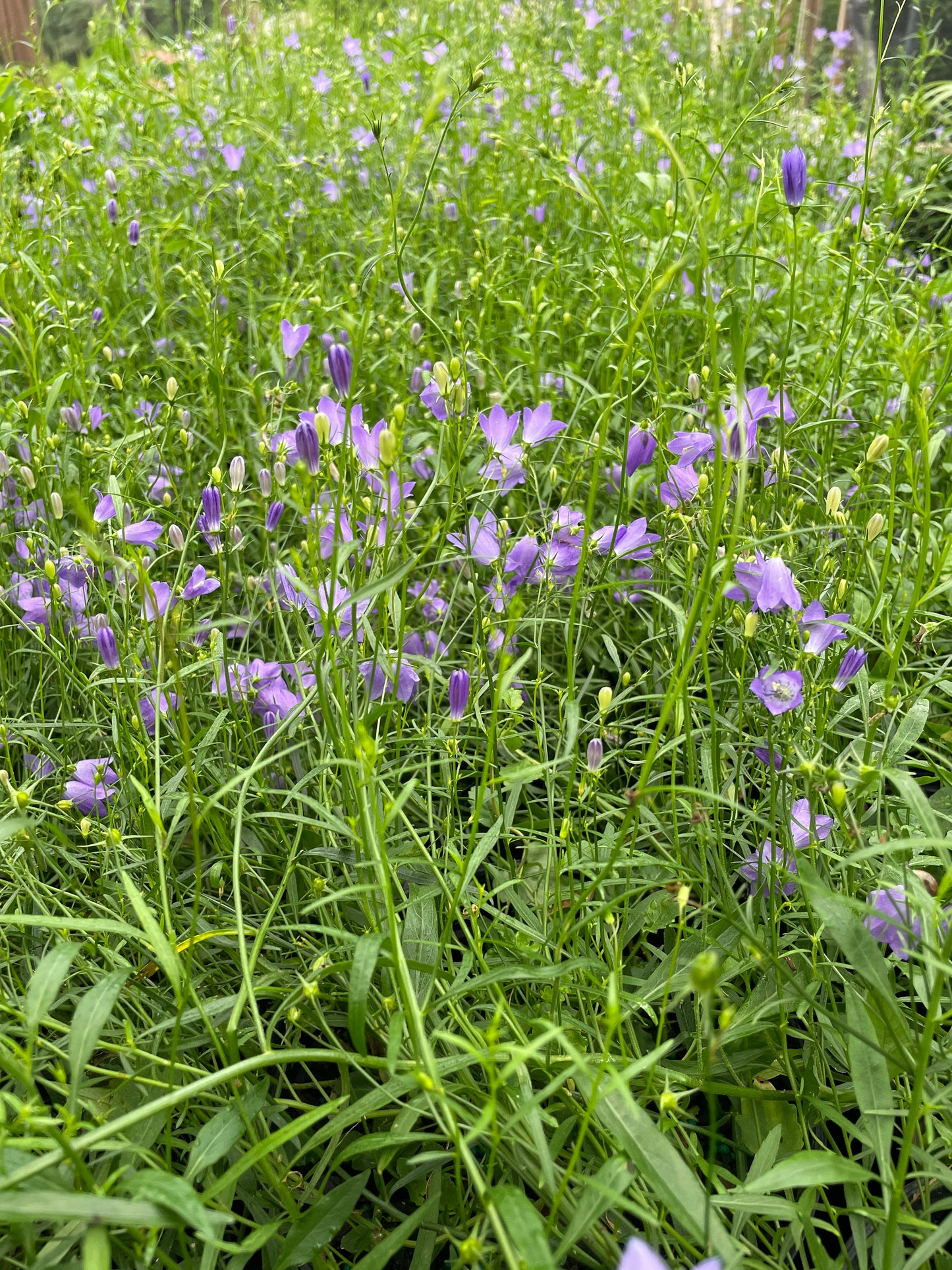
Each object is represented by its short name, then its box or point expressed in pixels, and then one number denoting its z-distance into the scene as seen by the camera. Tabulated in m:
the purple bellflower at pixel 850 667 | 0.33
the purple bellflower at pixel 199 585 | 0.40
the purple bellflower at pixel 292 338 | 0.44
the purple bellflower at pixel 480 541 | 0.39
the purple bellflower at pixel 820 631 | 0.34
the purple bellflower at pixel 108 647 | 0.35
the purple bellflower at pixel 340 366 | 0.34
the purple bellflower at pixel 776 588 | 0.32
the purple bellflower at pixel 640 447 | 0.40
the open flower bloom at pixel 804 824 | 0.33
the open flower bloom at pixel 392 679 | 0.36
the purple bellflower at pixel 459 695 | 0.33
